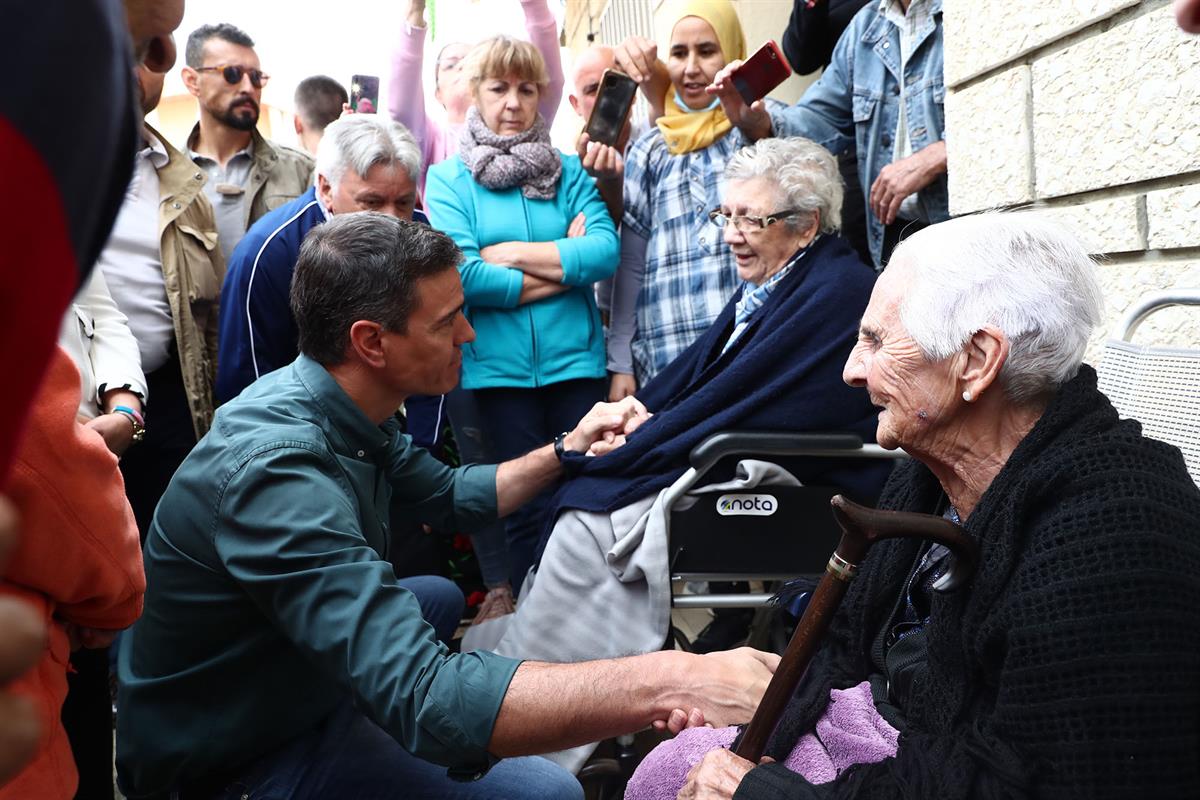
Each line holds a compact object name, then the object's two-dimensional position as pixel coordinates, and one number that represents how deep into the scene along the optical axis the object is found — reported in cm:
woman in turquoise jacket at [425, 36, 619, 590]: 358
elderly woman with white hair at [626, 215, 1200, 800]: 126
